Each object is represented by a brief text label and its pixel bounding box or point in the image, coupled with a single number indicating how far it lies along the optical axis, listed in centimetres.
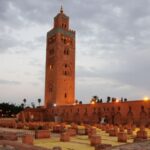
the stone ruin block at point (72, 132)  1938
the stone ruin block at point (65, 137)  1596
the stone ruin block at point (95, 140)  1401
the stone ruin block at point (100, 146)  1024
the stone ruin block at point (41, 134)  1764
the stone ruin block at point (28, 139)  1354
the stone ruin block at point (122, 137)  1556
